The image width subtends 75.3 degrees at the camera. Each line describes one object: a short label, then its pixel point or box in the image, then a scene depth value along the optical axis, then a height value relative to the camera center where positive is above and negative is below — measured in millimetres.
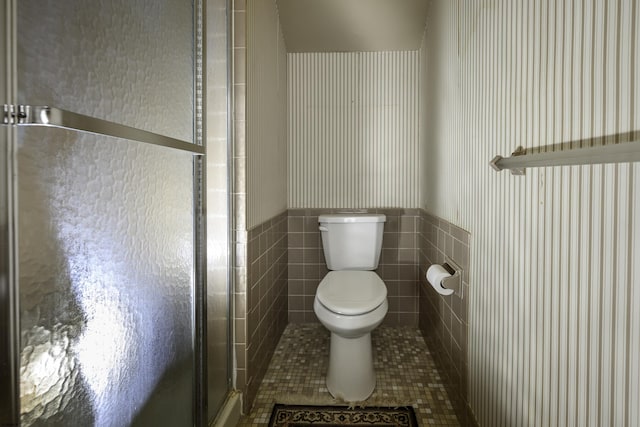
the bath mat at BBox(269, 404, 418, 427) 1875 -982
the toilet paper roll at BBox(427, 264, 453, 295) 1854 -327
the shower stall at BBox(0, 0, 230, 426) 721 -19
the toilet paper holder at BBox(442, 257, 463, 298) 1841 -341
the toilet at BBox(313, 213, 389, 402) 2008 -568
